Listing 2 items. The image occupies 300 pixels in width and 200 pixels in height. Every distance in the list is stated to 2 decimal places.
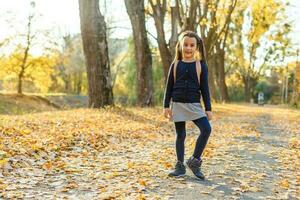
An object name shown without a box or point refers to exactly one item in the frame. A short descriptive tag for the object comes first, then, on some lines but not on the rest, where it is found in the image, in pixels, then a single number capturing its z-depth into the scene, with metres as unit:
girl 6.25
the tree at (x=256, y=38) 31.98
